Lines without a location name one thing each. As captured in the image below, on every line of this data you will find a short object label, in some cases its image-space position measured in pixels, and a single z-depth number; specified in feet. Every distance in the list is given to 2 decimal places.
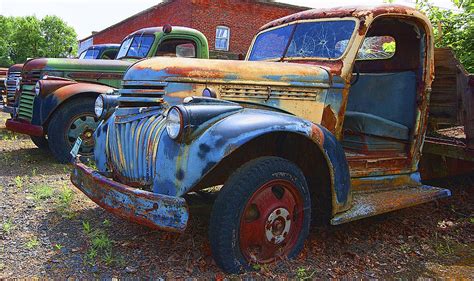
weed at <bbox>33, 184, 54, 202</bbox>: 13.74
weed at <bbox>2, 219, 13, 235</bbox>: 10.89
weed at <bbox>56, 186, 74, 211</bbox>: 13.01
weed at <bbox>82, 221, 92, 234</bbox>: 10.96
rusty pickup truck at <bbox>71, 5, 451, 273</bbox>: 8.54
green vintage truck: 18.31
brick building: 54.70
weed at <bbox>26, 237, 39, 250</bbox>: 10.07
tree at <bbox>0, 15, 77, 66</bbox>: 113.80
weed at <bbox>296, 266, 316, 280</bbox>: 8.94
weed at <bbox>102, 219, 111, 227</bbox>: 11.64
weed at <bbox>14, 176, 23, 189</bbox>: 14.92
